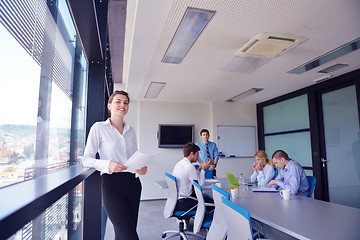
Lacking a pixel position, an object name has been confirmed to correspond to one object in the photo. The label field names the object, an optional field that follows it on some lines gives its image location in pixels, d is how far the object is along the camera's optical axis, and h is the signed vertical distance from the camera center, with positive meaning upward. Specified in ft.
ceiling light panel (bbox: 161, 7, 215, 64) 9.16 +4.83
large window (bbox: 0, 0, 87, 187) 3.15 +1.01
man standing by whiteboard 19.22 -0.53
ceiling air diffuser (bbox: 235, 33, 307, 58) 10.60 +4.52
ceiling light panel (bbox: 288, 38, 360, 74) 11.85 +4.72
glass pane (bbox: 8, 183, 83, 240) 4.27 -1.68
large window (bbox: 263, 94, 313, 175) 20.26 +1.34
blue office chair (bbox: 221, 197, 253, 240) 5.28 -1.80
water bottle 11.88 -2.10
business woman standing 6.38 -0.55
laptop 12.51 -1.84
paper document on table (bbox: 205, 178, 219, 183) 14.37 -2.16
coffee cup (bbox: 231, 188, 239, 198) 9.62 -1.92
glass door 16.29 -0.13
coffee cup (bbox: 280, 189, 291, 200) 9.16 -1.88
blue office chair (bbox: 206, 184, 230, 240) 8.05 -2.69
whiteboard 25.39 +0.42
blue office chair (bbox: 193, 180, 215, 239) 9.81 -2.91
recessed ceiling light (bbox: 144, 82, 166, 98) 18.66 +4.57
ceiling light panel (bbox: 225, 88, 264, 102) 20.76 +4.54
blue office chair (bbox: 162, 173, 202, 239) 11.58 -3.19
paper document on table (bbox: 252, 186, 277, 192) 10.76 -2.02
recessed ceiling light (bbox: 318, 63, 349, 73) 14.94 +4.74
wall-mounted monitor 24.01 +0.95
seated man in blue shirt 10.50 -1.50
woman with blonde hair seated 12.92 -1.49
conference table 5.72 -2.08
